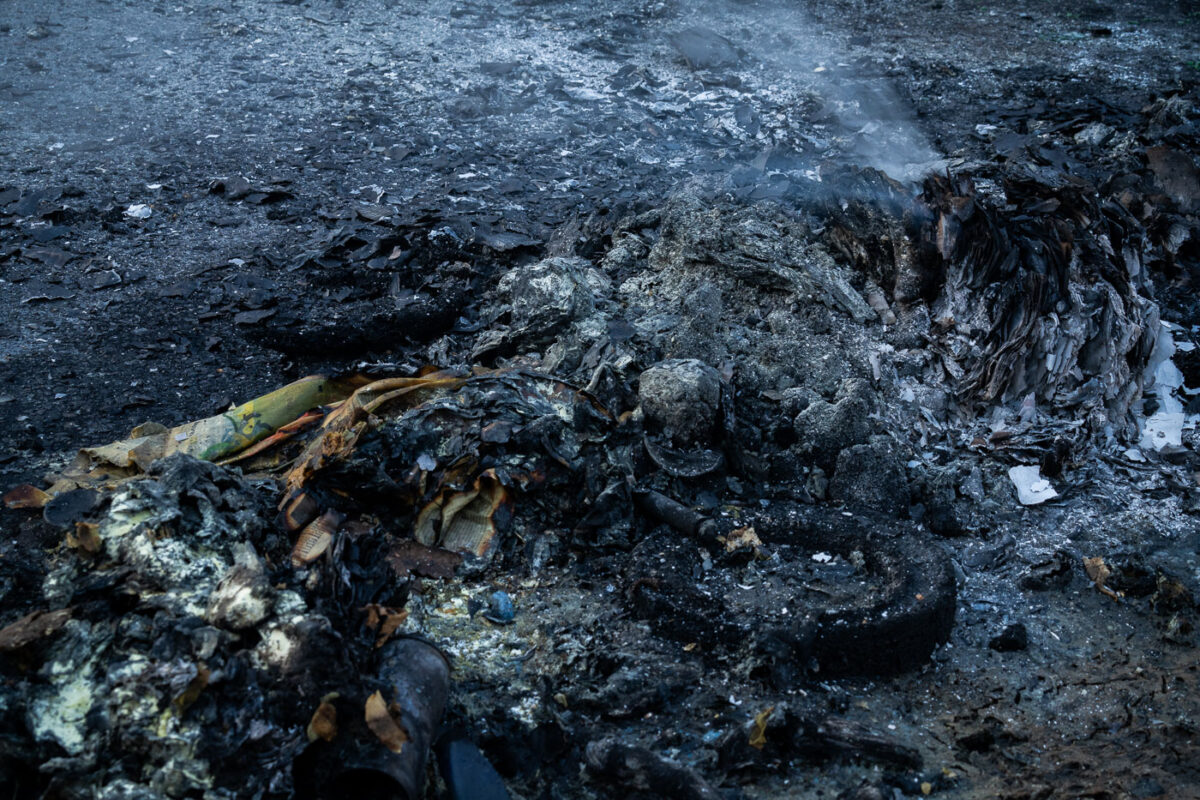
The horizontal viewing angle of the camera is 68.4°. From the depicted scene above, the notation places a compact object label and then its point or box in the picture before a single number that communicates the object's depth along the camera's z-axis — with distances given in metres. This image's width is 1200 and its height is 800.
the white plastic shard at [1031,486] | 4.30
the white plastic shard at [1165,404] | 4.63
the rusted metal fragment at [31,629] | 2.82
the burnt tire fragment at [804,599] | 3.42
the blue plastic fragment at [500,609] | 3.67
